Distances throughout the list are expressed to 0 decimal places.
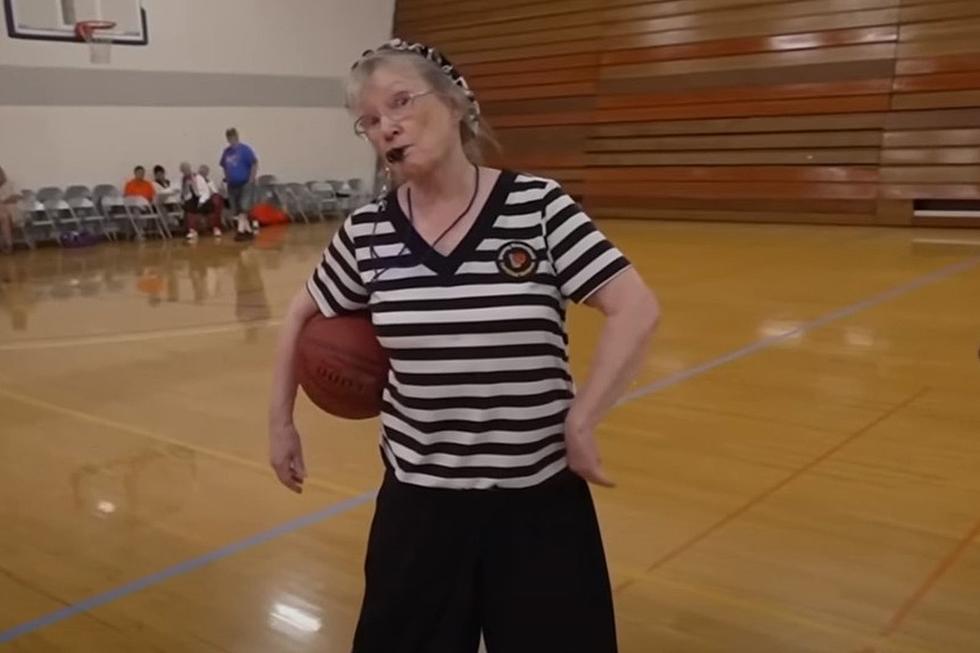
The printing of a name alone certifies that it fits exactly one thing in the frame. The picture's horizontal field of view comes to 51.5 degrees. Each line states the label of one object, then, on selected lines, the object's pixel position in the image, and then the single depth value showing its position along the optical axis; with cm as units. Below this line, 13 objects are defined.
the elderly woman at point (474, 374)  183
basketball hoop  1516
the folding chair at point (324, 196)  1844
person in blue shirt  1606
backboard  1457
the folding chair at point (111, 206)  1551
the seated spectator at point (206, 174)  1628
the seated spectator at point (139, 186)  1568
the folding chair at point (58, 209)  1482
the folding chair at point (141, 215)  1562
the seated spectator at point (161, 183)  1596
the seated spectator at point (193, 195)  1602
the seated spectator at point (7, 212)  1405
